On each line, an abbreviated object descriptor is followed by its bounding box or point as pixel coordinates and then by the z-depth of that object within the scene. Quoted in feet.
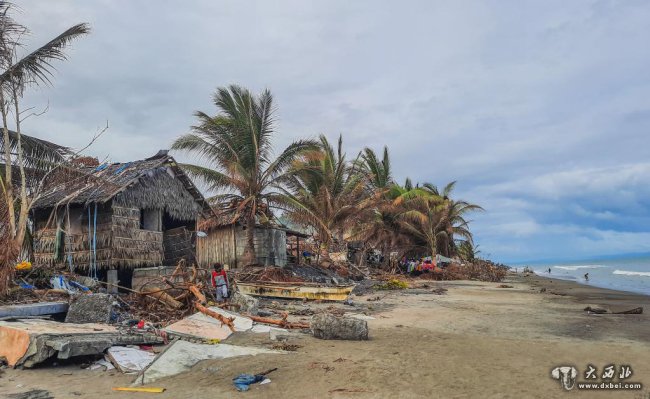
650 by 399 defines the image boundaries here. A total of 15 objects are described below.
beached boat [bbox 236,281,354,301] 46.52
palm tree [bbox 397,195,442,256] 102.63
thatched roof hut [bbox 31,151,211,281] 47.19
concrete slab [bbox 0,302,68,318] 27.07
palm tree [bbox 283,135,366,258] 73.80
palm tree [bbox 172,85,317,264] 61.67
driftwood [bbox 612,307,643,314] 40.27
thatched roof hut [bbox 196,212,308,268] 67.77
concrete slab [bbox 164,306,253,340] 25.67
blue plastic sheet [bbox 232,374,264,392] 17.54
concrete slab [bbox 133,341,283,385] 19.16
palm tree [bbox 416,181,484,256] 107.55
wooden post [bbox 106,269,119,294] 46.88
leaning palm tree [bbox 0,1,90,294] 35.20
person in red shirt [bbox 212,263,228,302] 36.76
